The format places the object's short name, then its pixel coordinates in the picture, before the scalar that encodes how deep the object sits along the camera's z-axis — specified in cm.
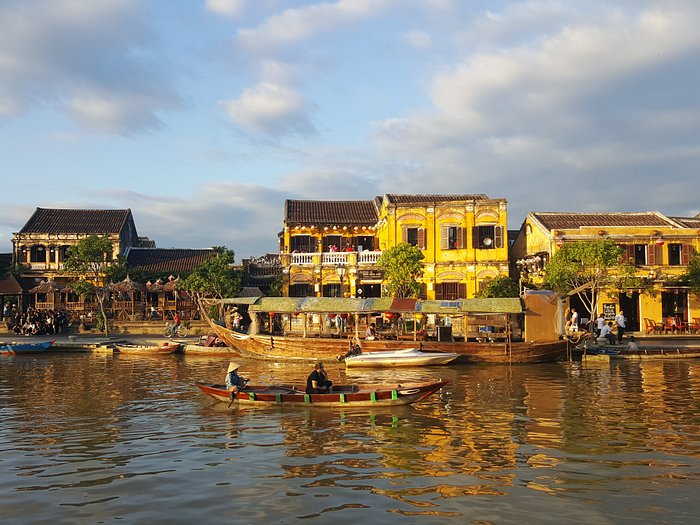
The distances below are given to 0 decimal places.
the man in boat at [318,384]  1708
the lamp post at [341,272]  3844
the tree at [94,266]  3809
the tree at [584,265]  3228
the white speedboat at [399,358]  2534
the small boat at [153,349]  3108
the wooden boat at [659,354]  2742
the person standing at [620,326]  3100
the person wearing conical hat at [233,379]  1723
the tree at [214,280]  3644
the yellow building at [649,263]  3619
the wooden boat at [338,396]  1659
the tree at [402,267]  3431
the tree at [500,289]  3574
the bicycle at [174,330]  3666
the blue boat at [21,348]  3138
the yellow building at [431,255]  3831
